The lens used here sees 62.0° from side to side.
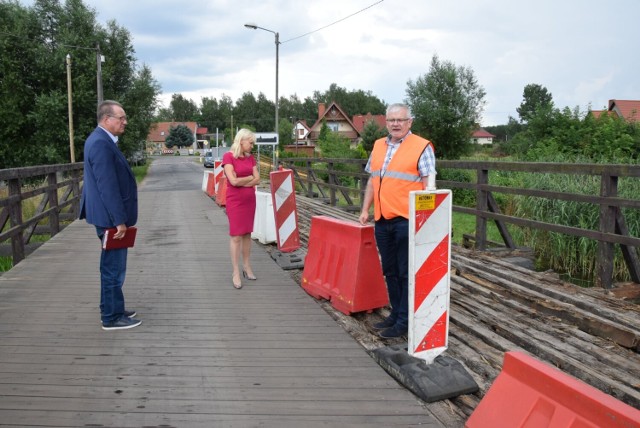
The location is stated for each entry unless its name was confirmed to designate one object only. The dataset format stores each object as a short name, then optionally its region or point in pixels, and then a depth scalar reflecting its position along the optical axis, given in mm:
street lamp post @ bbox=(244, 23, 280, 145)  26312
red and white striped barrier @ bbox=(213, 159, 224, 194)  15530
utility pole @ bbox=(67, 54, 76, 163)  27688
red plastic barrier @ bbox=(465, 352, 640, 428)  2027
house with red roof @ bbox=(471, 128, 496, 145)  134800
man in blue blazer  4129
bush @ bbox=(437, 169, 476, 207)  26141
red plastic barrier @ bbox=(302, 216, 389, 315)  4602
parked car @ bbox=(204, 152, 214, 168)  53669
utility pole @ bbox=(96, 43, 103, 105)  26234
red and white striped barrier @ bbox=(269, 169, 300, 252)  6898
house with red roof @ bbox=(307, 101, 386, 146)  79875
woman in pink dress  5617
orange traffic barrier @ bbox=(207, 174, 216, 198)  17645
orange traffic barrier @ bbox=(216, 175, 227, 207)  14321
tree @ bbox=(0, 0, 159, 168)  31359
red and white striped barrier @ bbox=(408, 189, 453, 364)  3180
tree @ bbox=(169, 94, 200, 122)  144000
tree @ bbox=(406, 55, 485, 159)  48500
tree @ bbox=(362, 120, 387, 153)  59562
